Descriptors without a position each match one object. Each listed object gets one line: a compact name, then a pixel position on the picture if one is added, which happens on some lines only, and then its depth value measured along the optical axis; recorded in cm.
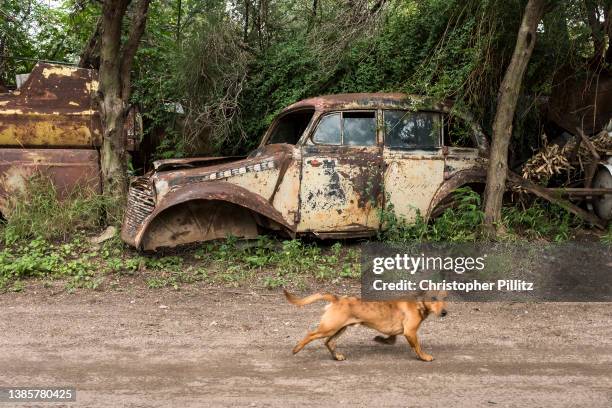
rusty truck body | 758
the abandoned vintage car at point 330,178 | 679
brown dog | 415
